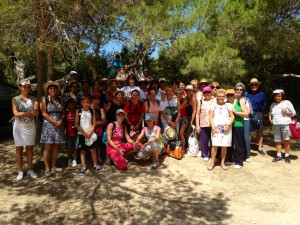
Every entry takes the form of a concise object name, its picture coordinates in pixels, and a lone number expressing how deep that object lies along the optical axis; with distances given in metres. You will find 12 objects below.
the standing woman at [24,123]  5.27
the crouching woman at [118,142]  5.75
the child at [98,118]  5.86
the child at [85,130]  5.59
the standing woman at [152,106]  6.33
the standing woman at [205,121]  6.33
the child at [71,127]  5.71
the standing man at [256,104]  6.82
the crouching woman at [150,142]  5.94
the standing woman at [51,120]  5.46
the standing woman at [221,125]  5.98
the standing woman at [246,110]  6.39
